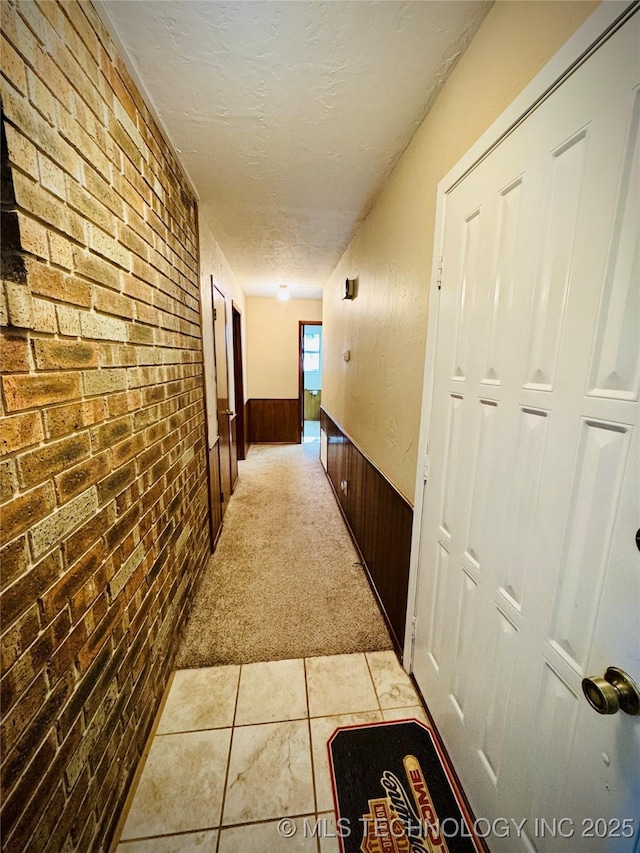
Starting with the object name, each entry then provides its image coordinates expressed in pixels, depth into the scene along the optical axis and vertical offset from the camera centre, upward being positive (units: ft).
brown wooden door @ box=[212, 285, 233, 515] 9.02 -0.77
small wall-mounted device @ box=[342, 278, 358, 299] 8.48 +2.14
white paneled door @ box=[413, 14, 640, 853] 1.84 -0.66
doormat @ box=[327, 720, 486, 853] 3.20 -4.73
